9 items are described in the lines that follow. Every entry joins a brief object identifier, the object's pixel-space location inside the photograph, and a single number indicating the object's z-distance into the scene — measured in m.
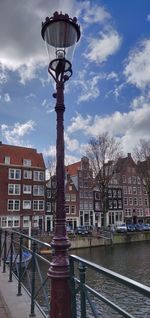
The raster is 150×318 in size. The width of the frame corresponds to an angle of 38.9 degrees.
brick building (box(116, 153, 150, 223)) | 42.51
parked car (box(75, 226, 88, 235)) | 28.00
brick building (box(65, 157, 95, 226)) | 36.68
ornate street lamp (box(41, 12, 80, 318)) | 2.27
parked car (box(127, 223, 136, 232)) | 32.73
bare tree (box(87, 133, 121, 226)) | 30.32
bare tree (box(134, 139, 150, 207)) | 34.21
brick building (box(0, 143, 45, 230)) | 31.04
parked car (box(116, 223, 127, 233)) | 31.13
